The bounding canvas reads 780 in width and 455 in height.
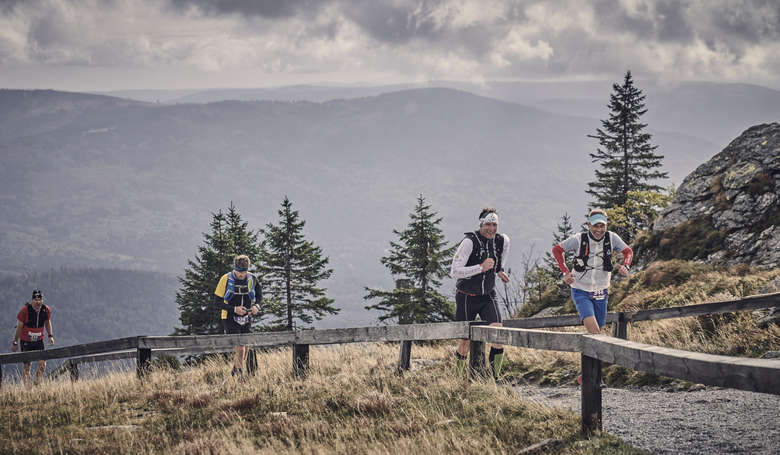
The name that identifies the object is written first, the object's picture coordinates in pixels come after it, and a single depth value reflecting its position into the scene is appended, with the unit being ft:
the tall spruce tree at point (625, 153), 118.11
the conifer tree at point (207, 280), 130.11
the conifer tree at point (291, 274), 135.23
